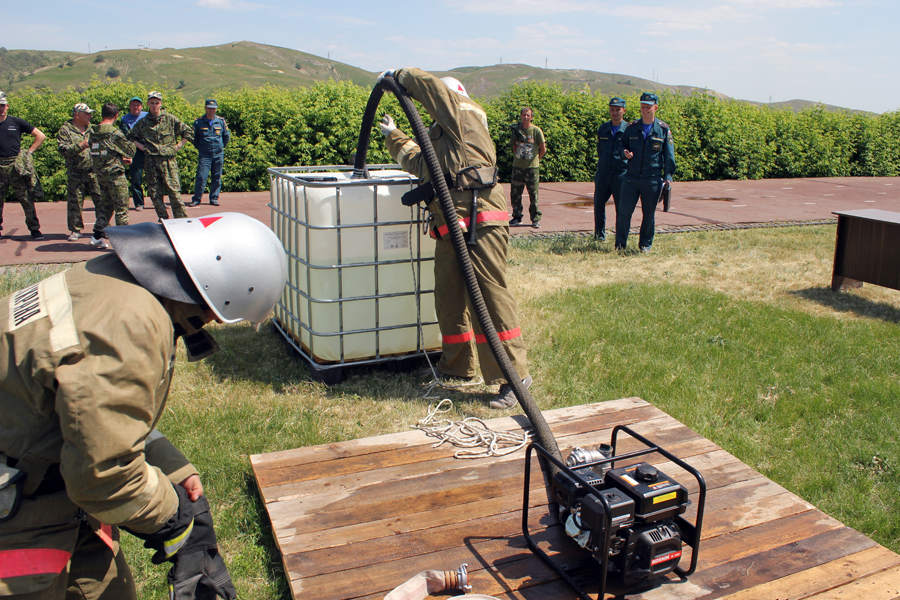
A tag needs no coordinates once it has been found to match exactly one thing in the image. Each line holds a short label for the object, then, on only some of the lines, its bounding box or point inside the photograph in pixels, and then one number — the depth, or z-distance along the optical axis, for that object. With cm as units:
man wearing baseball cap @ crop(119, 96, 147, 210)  1221
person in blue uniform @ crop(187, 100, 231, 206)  1233
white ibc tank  434
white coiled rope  346
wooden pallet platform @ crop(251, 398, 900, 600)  249
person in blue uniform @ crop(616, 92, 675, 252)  886
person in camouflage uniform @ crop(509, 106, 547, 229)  1063
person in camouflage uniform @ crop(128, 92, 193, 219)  980
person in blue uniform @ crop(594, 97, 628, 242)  942
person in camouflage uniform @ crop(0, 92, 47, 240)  902
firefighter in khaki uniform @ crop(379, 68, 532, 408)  413
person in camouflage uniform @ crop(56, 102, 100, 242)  893
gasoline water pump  226
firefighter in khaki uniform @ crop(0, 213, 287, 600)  152
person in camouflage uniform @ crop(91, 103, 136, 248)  861
